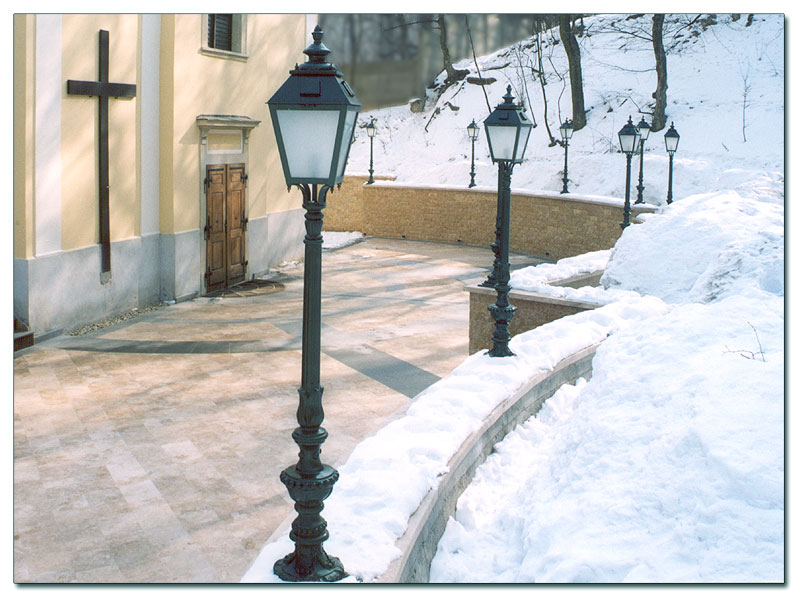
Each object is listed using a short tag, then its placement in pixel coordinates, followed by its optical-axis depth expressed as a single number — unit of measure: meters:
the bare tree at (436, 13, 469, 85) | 33.68
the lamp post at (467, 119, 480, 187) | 26.30
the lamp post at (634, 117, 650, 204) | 17.50
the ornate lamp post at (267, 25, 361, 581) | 3.79
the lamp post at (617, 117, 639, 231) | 15.53
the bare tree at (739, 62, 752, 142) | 24.23
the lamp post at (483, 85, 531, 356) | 7.88
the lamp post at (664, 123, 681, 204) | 18.14
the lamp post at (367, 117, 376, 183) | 25.77
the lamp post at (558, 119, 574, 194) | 23.19
